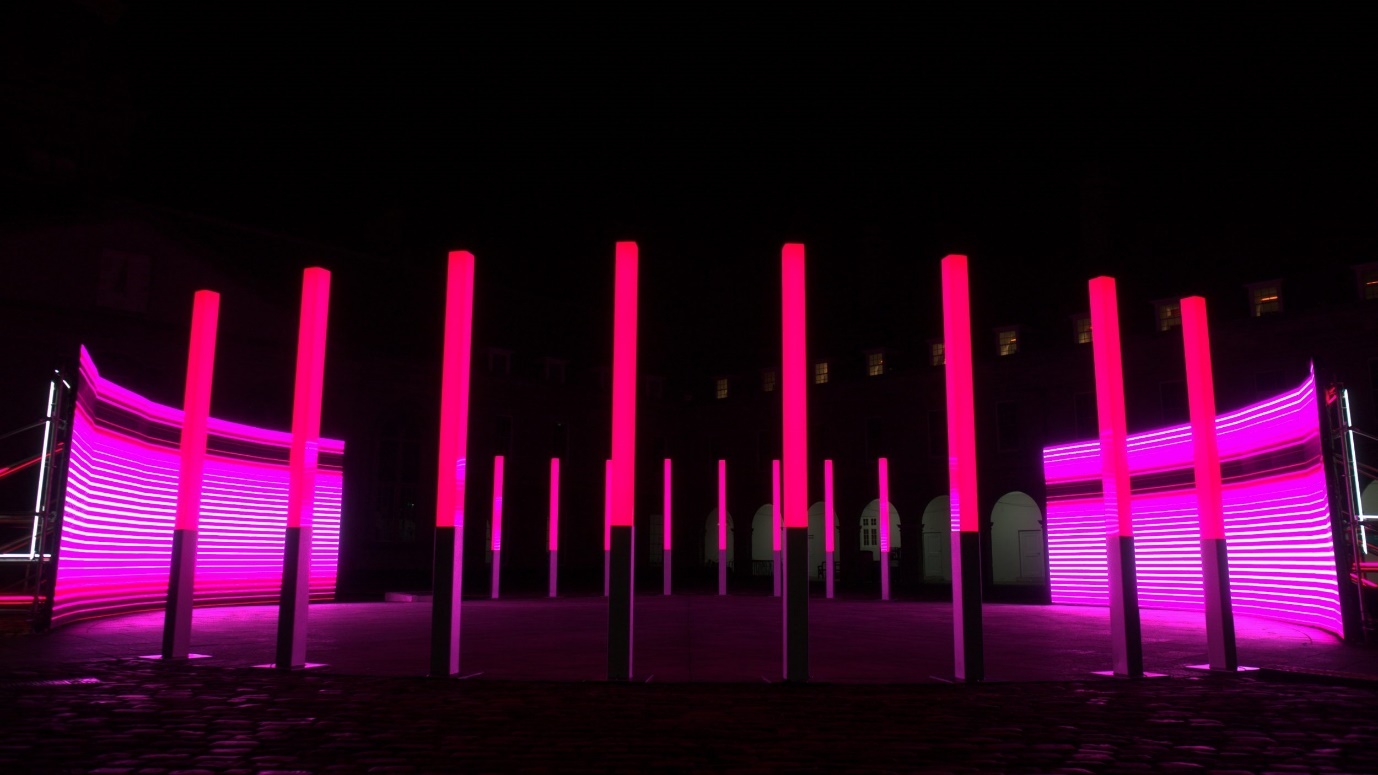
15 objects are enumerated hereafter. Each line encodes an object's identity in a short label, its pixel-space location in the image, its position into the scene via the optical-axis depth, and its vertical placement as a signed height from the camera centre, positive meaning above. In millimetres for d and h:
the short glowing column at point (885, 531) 26294 +452
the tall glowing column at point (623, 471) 9211 +685
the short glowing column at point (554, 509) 26875 +965
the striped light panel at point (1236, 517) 16234 +648
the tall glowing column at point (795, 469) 9125 +719
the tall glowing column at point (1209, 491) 10273 +613
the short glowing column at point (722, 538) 27719 +249
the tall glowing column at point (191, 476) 10578 +726
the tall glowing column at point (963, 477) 9398 +685
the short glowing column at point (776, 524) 27125 +618
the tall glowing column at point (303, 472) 9883 +721
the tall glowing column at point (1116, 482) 9797 +683
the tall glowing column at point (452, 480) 9461 +613
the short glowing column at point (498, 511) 25444 +863
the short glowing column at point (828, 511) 25100 +907
